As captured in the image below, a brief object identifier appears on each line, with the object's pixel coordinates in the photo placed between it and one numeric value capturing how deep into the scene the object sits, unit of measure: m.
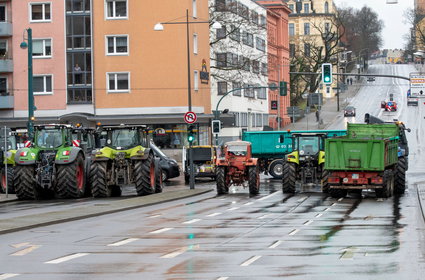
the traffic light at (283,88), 68.12
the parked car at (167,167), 52.34
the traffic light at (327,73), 44.99
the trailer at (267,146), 55.62
